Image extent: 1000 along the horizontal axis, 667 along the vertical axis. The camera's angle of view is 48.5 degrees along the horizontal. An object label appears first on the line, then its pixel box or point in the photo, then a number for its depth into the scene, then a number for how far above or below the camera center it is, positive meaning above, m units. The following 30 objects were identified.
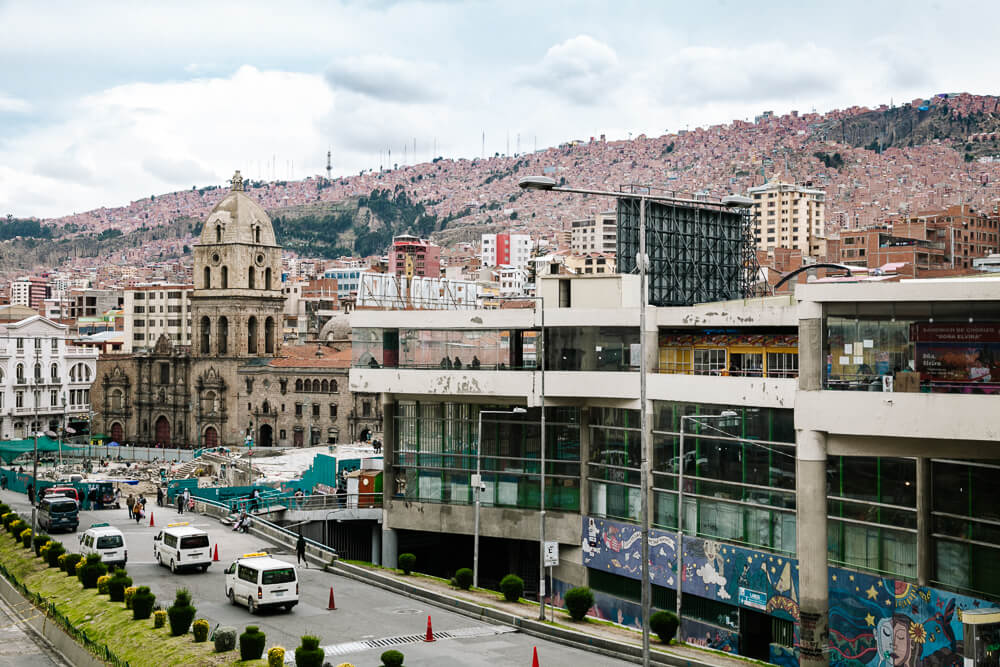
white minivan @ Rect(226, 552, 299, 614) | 36.09 -7.82
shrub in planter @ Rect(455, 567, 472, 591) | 40.78 -8.59
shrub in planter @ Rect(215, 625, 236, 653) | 30.48 -8.11
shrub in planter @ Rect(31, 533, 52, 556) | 48.74 -8.67
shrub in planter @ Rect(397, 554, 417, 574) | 44.00 -8.61
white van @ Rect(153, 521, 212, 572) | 43.34 -8.01
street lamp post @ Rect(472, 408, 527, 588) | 42.12 -5.23
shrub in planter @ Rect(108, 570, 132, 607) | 37.62 -8.21
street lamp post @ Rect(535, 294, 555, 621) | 35.56 -5.11
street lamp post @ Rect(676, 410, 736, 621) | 38.00 -5.44
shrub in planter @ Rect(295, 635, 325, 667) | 27.58 -7.70
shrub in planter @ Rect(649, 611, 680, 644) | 32.88 -8.24
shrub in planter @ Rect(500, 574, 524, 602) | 38.66 -8.43
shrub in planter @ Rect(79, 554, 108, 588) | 40.06 -8.23
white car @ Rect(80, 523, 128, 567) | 44.34 -8.09
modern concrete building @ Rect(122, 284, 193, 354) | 198.62 +4.87
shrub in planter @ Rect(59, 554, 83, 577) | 43.06 -8.49
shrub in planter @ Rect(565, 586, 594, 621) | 35.84 -8.24
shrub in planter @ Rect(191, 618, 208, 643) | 31.88 -8.19
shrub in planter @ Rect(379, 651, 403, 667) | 27.44 -7.74
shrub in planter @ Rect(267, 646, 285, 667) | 27.95 -7.89
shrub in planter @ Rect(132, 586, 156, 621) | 34.91 -8.19
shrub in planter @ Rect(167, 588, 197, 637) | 32.62 -7.99
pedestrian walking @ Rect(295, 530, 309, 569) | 45.91 -8.45
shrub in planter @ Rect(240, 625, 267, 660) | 29.46 -7.97
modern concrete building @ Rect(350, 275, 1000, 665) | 29.44 -3.64
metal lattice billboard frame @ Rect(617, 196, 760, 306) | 60.62 +5.47
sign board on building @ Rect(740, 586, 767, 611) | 35.59 -8.19
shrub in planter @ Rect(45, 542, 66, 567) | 44.96 -8.49
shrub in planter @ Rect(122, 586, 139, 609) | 36.03 -8.15
